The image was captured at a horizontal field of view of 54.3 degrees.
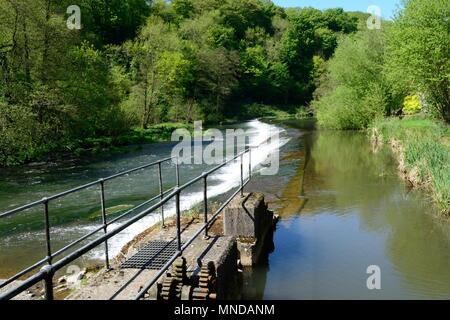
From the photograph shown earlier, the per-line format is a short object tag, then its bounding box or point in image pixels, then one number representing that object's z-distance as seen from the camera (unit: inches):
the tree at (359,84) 1417.3
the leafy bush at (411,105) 1443.2
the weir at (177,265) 201.5
